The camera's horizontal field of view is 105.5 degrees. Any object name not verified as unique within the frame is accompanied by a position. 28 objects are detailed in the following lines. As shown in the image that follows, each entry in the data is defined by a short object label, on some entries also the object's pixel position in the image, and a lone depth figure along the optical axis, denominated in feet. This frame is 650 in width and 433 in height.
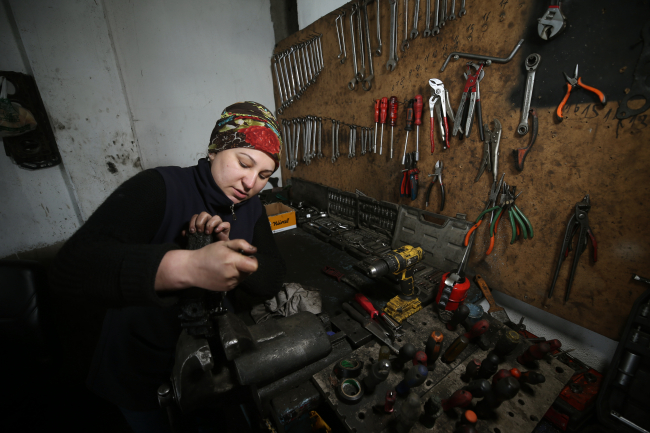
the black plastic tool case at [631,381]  3.33
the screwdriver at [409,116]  5.91
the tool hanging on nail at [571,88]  3.65
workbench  2.76
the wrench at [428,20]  5.35
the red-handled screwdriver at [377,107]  6.69
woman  1.98
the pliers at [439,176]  5.89
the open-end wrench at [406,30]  5.66
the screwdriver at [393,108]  6.39
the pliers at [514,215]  4.78
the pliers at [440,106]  5.34
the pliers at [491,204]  5.00
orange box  8.32
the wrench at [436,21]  5.20
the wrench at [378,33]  6.28
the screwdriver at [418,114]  5.79
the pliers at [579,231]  4.10
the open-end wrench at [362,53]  6.76
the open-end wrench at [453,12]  4.93
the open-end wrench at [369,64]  6.52
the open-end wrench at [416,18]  5.45
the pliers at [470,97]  4.87
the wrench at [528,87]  4.14
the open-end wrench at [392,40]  5.88
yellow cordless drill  4.38
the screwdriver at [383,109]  6.58
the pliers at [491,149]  4.79
